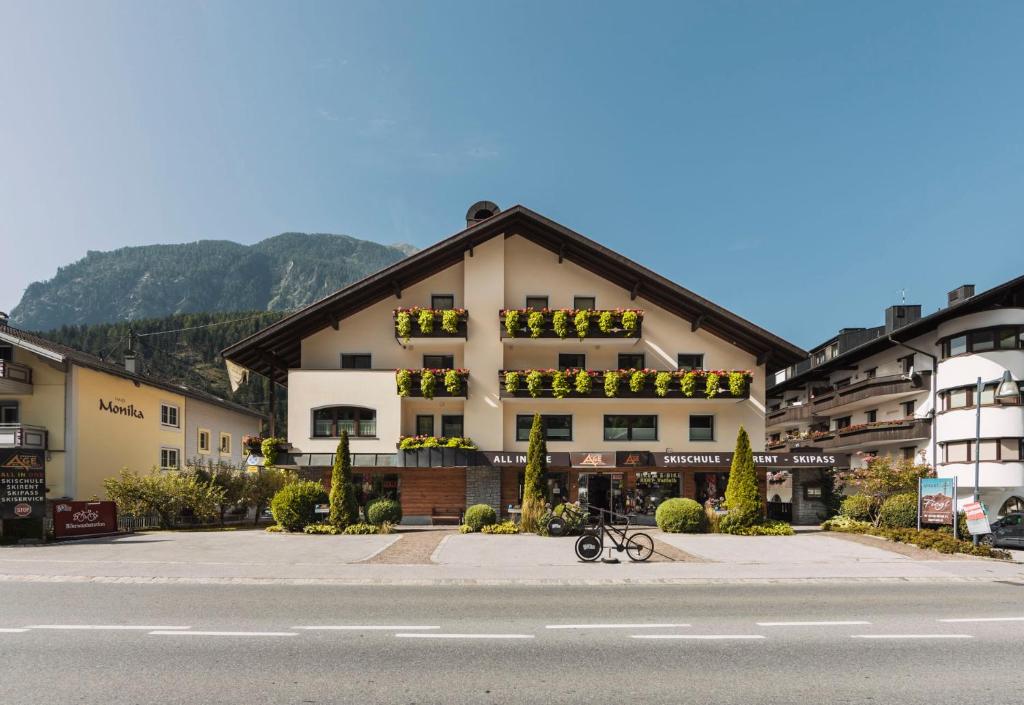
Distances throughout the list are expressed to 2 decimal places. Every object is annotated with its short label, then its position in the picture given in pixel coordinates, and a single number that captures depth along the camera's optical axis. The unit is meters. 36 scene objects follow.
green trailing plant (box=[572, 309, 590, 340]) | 31.83
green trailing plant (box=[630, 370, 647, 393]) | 31.58
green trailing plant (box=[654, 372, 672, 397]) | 31.59
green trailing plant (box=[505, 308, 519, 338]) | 31.72
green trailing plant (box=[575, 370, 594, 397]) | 31.42
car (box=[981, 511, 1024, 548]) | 25.67
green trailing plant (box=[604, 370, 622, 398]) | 31.45
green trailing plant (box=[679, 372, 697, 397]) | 31.56
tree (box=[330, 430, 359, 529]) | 26.73
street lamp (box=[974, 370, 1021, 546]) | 20.97
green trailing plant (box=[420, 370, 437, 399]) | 30.88
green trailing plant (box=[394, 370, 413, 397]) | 30.92
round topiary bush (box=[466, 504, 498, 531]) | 26.78
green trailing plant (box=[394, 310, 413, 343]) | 31.42
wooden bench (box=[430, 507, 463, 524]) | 31.35
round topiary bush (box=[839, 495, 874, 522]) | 29.58
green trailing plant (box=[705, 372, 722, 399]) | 31.52
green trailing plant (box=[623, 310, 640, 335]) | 31.92
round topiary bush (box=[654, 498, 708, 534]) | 26.12
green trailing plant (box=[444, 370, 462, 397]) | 31.20
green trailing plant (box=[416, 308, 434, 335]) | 31.50
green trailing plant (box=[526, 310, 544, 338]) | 31.80
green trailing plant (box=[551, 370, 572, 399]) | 31.56
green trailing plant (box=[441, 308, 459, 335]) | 31.55
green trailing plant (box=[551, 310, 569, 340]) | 31.83
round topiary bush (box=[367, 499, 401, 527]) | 27.46
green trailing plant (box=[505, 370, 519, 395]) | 31.47
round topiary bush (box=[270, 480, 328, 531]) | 26.66
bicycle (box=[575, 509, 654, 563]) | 18.33
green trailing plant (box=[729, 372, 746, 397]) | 31.70
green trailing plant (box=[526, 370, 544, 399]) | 31.46
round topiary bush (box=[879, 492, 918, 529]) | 25.95
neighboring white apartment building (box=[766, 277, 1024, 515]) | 35.19
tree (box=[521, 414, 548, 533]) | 26.22
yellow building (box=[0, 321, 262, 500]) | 30.86
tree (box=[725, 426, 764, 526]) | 26.28
